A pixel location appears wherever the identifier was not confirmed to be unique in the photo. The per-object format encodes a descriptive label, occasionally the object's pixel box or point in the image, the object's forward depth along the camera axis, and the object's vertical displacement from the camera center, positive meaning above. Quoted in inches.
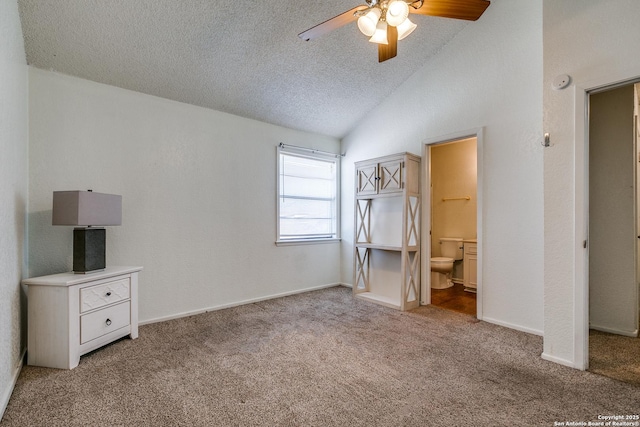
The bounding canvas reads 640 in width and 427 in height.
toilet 185.6 -27.7
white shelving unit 147.6 -8.5
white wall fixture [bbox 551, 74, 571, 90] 89.9 +38.7
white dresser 89.9 -30.6
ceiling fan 76.3 +51.2
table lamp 92.4 -1.4
